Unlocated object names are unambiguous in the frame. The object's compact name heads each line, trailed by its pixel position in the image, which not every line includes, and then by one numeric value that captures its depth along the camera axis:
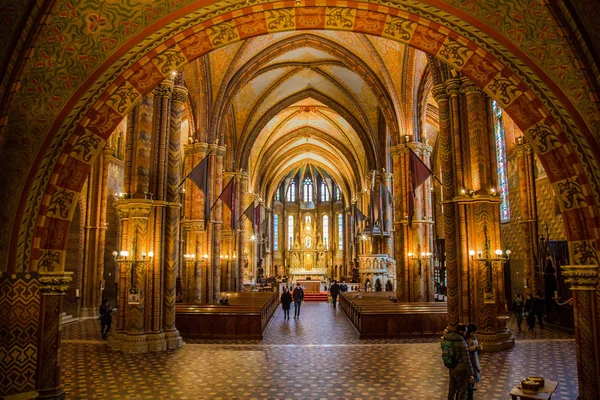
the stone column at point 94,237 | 20.00
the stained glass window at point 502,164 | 22.58
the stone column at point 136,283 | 11.72
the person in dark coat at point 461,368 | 6.20
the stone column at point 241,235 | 27.34
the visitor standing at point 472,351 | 6.45
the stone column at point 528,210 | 18.75
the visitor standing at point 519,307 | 15.56
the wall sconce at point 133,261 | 11.76
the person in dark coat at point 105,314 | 13.66
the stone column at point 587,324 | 6.17
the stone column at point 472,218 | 11.31
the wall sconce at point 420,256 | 18.78
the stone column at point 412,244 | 18.81
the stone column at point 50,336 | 6.28
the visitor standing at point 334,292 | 25.21
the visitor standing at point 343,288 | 29.74
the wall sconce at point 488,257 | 11.32
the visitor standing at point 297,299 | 19.71
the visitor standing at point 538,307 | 14.66
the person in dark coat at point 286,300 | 19.23
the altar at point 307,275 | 42.78
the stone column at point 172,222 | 12.27
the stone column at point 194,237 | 18.75
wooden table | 5.64
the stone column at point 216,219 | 20.39
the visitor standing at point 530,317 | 14.73
